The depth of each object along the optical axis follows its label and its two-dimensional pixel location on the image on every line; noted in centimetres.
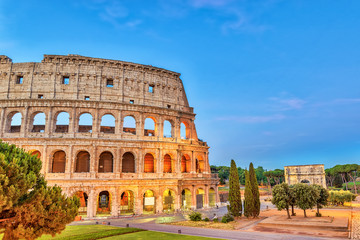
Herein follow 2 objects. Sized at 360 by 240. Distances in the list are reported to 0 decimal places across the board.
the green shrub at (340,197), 4100
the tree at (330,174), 7536
